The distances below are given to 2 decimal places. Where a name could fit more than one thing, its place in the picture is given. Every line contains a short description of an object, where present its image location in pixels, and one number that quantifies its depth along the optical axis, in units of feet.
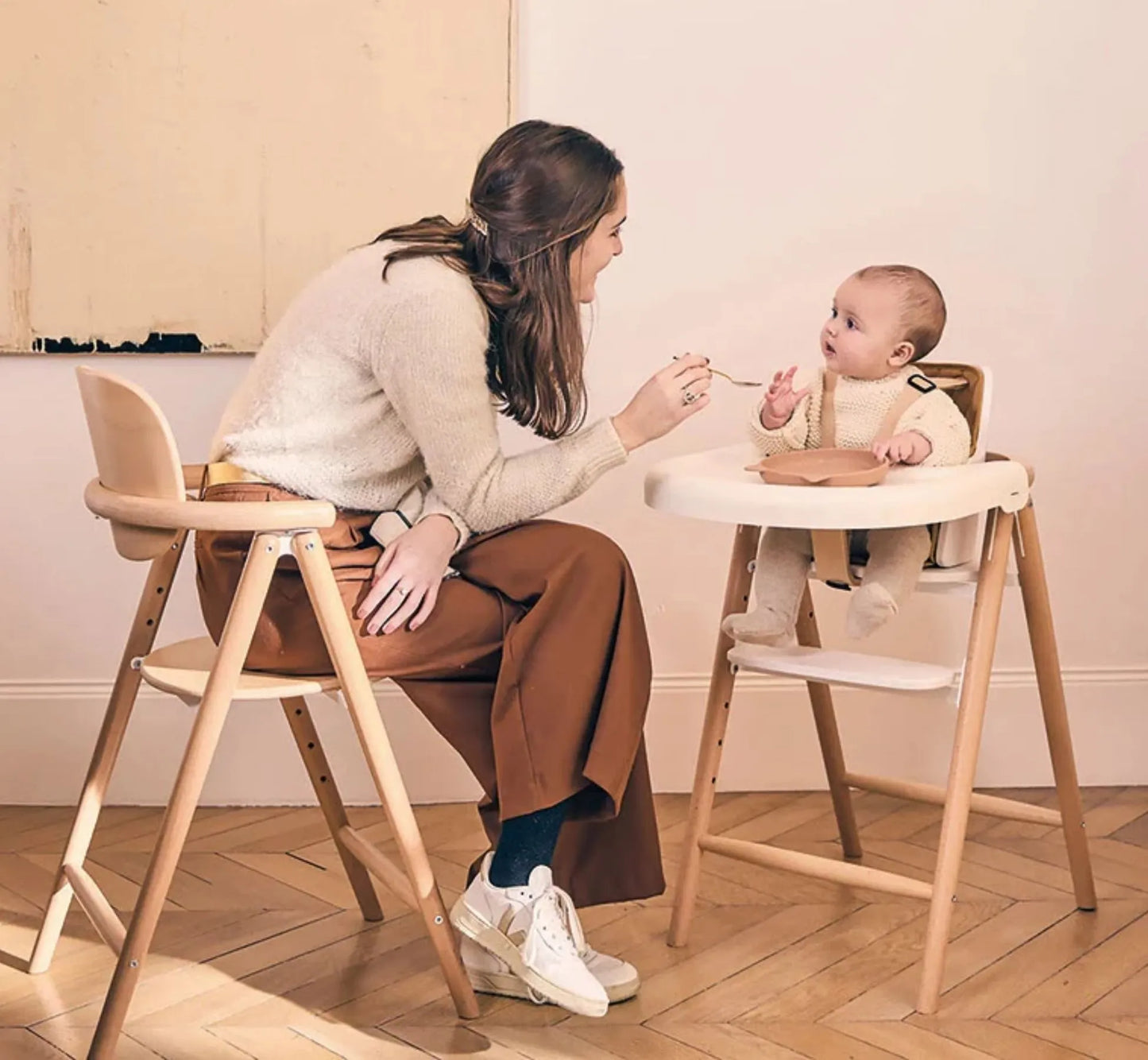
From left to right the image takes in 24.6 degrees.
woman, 10.42
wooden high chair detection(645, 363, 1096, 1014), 10.31
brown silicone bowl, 10.42
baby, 10.94
